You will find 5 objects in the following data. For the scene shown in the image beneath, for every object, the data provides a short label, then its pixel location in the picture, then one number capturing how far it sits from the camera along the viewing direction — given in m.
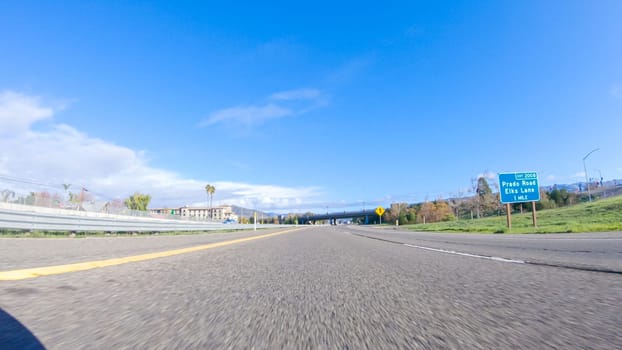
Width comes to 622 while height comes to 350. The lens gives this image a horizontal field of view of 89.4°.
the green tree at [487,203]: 80.69
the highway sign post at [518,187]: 26.41
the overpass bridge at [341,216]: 155.75
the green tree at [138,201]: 114.25
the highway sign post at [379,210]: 44.01
